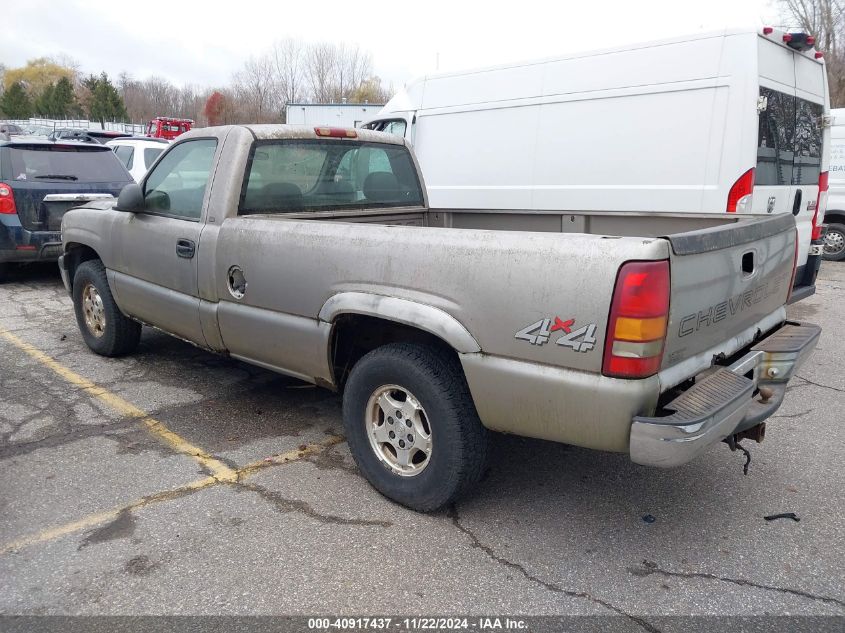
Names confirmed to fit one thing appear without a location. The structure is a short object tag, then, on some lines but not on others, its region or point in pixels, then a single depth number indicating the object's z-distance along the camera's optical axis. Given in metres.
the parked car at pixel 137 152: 11.78
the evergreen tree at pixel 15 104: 71.69
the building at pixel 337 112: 27.31
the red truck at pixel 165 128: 33.94
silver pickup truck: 2.46
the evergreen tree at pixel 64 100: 70.31
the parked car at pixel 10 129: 27.99
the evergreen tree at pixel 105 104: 67.06
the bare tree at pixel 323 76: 55.81
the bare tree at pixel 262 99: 57.59
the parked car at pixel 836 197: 10.19
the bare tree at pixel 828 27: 28.59
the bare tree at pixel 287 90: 56.91
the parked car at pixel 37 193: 7.65
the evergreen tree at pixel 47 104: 72.31
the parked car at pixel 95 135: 20.27
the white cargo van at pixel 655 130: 5.91
